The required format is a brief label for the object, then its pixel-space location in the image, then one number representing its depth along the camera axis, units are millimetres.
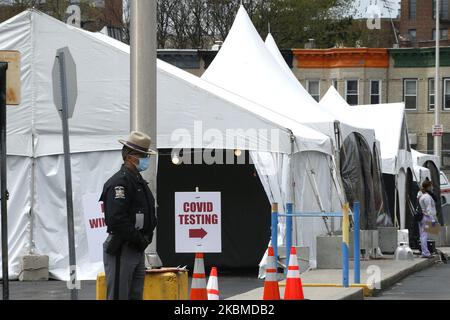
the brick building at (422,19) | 109750
